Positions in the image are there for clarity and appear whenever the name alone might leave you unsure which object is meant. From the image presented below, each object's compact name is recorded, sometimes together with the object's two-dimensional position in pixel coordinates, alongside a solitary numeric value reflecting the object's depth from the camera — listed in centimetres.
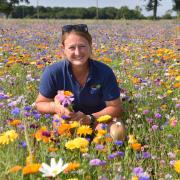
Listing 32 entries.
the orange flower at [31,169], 170
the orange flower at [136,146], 241
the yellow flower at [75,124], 249
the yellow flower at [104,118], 274
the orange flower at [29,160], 183
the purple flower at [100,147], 237
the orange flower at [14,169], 178
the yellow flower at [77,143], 227
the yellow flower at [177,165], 200
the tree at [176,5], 5578
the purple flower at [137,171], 202
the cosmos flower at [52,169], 171
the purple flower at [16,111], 278
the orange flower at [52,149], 230
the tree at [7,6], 5856
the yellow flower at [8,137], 219
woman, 323
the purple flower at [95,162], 215
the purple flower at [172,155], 243
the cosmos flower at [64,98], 267
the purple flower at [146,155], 245
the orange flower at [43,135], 223
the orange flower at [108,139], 246
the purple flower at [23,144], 227
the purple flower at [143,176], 190
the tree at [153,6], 4823
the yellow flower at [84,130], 251
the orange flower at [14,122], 249
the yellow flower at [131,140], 254
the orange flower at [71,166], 191
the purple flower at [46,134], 222
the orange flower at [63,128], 236
